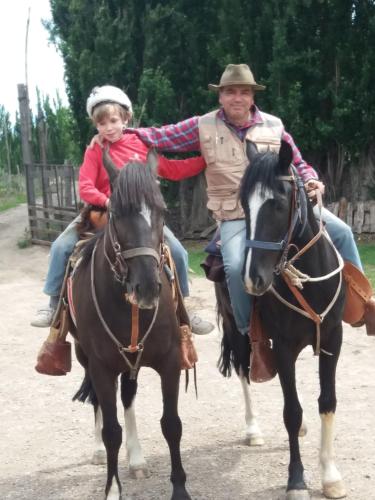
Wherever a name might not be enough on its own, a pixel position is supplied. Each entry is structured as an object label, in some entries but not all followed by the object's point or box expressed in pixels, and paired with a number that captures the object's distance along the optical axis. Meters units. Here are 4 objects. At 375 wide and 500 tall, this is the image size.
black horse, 3.43
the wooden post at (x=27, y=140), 15.92
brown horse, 3.30
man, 4.23
